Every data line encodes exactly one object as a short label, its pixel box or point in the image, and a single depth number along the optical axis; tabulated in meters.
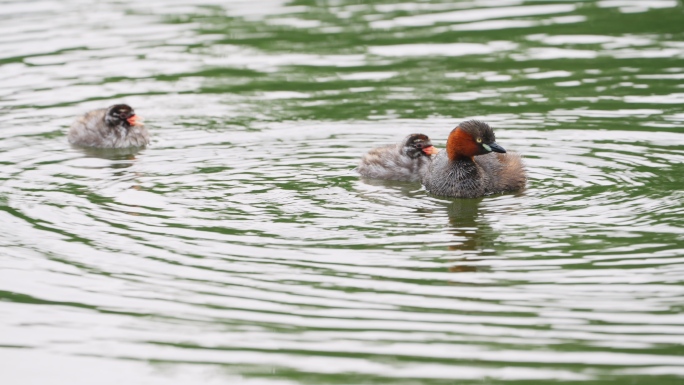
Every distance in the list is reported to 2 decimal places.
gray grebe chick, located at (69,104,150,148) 12.78
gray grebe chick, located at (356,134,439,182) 11.16
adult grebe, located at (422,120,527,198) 10.53
